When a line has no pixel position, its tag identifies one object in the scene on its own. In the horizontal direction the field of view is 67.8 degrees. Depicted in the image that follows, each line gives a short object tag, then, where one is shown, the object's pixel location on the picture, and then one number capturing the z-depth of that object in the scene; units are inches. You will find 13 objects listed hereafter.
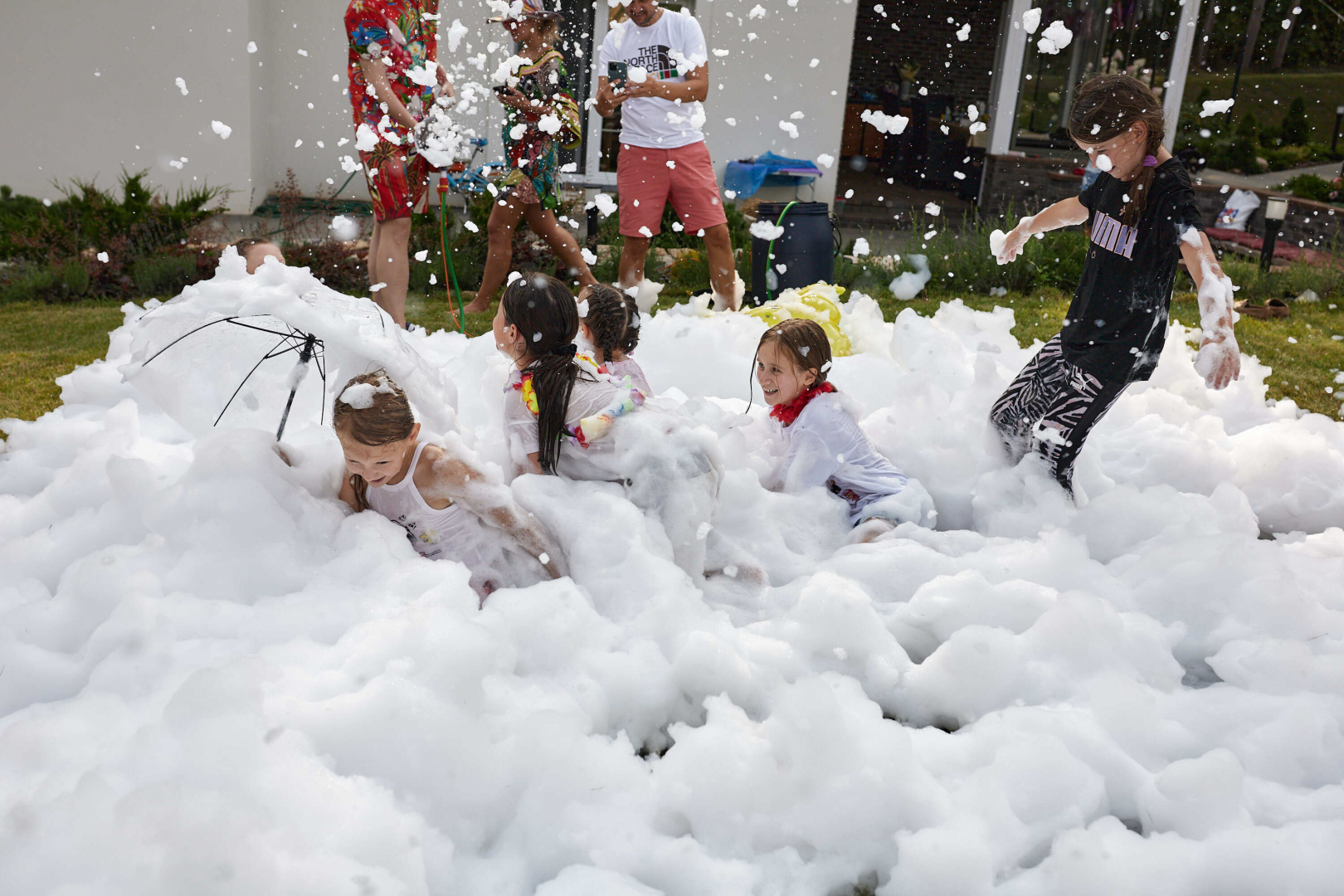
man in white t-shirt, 195.3
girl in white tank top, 93.2
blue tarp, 352.8
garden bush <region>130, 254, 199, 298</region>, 228.2
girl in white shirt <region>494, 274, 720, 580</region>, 107.5
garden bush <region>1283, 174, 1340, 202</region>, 362.3
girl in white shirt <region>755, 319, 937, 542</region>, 123.0
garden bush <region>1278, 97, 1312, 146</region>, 603.8
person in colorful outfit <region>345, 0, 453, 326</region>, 168.6
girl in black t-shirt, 105.7
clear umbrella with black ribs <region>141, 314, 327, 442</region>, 101.0
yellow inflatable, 180.2
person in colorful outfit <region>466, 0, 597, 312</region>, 196.1
